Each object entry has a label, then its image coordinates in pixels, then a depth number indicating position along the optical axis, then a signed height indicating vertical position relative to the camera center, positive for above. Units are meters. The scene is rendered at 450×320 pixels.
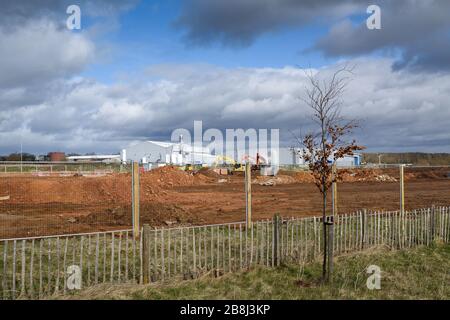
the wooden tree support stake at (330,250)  7.38 -1.52
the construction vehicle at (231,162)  53.53 -0.34
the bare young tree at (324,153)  7.48 +0.10
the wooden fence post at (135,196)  9.97 -0.80
